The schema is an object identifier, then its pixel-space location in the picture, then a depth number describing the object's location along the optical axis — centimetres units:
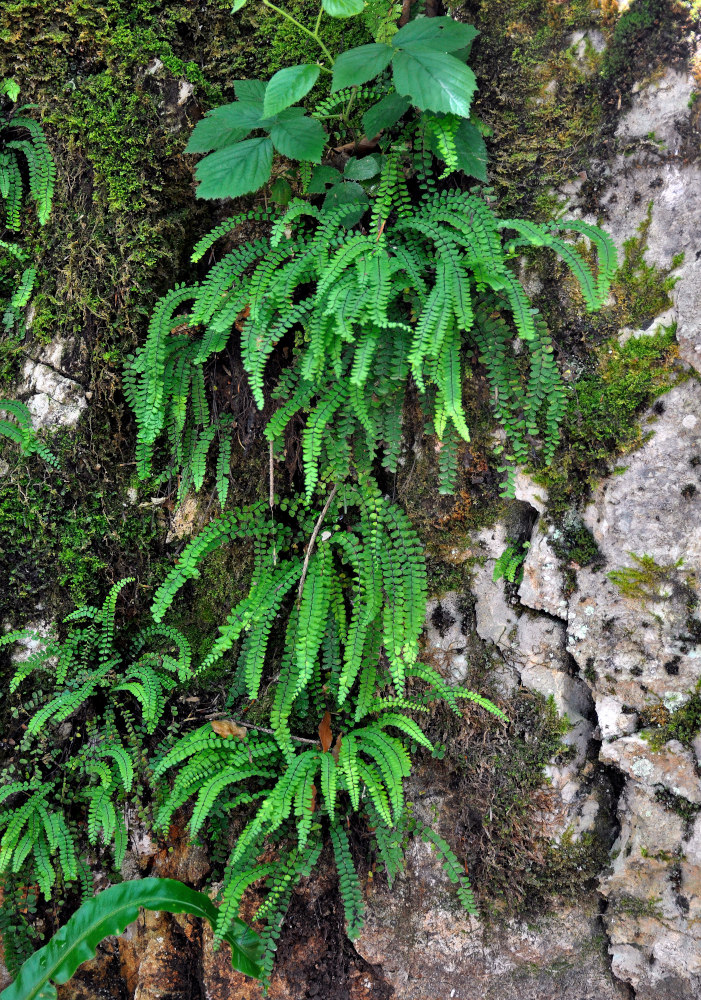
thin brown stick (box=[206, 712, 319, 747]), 320
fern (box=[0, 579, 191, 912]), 321
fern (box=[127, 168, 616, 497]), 271
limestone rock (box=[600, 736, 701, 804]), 296
